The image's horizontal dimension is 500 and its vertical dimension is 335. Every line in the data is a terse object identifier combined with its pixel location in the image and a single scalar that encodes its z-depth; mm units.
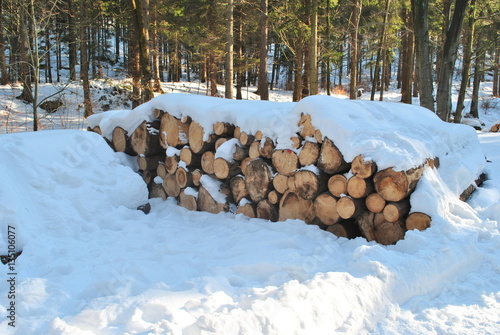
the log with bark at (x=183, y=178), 4621
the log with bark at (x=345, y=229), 3459
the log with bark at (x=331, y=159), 3389
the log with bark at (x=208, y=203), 4293
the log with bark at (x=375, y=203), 3266
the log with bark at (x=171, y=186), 4809
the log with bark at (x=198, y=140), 4371
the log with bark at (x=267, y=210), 3939
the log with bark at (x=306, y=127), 3633
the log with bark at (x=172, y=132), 4656
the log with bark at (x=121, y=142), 5188
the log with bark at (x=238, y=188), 4168
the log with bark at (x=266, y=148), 3863
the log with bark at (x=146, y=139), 4902
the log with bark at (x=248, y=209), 4082
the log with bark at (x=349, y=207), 3311
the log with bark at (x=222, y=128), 4223
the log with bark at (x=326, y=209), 3459
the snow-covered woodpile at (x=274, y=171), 3252
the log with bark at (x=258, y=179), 3916
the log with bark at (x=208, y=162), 4398
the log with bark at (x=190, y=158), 4574
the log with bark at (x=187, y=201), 4559
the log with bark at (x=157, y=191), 4965
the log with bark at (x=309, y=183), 3511
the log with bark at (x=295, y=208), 3670
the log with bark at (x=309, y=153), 3584
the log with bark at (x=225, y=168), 4180
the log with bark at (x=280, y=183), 3811
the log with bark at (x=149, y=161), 5023
